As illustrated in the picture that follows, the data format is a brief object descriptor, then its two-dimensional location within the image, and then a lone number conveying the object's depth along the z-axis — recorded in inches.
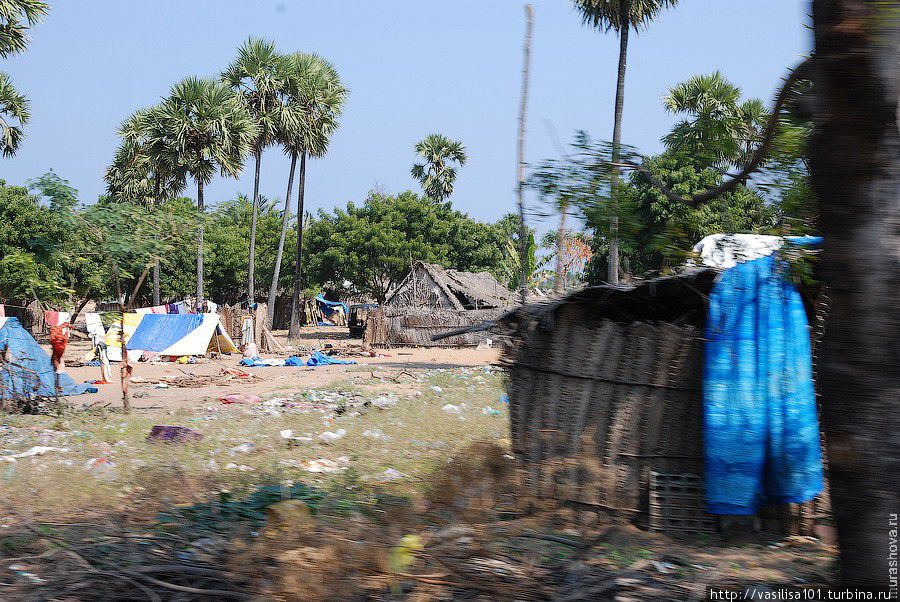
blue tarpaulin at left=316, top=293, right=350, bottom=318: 2268.0
